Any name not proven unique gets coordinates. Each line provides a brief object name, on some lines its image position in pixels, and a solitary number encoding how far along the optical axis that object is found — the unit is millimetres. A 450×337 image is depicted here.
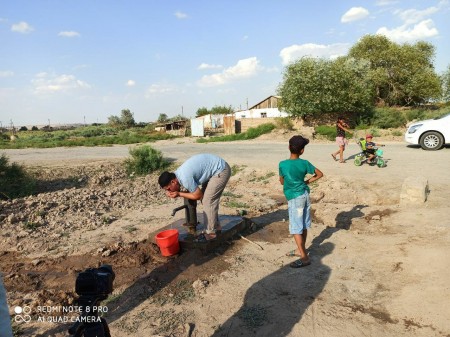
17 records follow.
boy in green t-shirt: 4016
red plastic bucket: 4392
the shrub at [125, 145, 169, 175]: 12000
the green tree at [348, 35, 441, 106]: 30297
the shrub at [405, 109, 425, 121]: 22827
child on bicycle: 9073
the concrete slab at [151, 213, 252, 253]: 4520
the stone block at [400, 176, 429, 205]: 5926
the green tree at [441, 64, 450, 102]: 34831
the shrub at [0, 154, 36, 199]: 9594
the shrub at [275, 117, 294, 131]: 22047
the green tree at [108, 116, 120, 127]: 62972
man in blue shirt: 4109
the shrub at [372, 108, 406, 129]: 21953
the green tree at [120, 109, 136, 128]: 61375
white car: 11359
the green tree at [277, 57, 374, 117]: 22375
